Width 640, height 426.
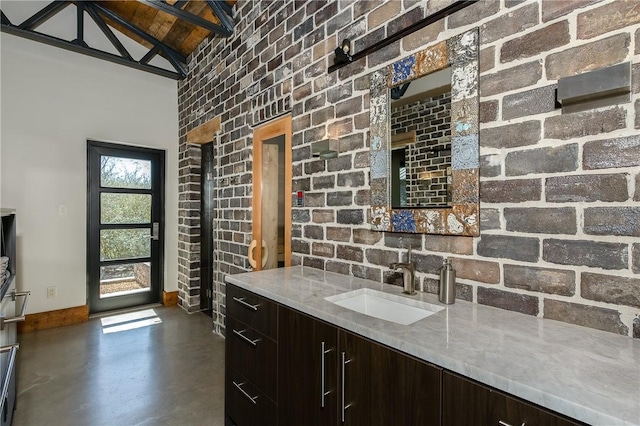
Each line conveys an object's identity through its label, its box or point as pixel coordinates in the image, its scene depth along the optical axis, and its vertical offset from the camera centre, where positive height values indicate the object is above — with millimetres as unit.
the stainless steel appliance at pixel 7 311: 1573 -563
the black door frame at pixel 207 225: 4191 -186
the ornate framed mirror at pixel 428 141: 1440 +349
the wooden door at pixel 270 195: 2697 +144
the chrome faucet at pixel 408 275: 1584 -323
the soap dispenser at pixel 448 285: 1418 -334
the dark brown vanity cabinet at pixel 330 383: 862 -617
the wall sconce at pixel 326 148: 2111 +414
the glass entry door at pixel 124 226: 4031 -194
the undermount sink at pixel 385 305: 1453 -468
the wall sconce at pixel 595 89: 1030 +405
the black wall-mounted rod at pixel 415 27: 1469 +940
